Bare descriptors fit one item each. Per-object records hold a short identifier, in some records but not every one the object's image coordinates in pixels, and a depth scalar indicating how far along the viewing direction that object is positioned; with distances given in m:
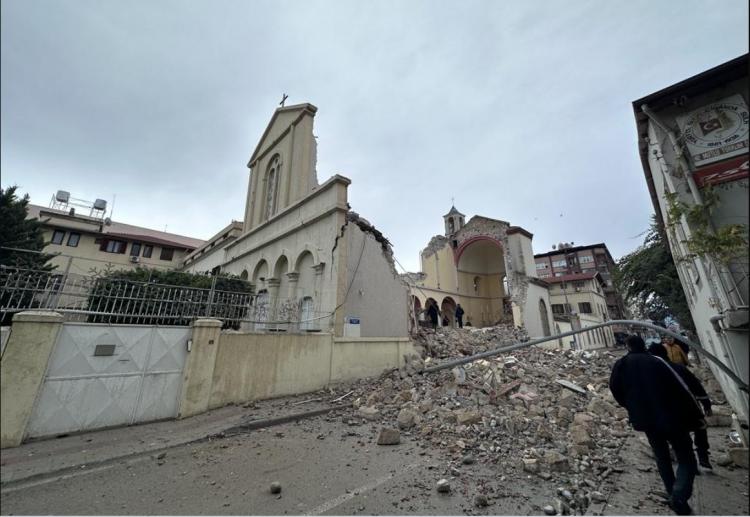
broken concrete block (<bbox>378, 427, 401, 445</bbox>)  4.80
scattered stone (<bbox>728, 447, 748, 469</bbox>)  3.47
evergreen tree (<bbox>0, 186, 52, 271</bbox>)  13.36
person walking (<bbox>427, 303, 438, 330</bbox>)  22.66
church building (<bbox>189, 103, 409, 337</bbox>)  9.11
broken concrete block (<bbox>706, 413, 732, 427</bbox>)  5.03
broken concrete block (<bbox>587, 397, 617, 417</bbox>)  5.66
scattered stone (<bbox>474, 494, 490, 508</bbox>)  3.09
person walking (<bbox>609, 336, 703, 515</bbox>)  2.87
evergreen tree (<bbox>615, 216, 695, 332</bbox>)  10.41
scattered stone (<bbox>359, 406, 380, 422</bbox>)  6.05
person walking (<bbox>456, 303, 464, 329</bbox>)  22.08
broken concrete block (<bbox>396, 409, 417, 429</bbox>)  5.50
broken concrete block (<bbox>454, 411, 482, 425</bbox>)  5.15
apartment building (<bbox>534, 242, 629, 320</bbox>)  44.41
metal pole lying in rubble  2.89
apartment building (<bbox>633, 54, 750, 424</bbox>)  3.22
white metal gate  4.66
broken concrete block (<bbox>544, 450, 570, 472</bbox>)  3.67
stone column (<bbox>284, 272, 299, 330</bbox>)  8.43
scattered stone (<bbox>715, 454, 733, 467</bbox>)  3.76
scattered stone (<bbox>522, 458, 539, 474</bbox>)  3.65
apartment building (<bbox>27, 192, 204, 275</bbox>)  24.36
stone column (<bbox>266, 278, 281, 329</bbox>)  12.42
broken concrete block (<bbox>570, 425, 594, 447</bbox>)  4.23
